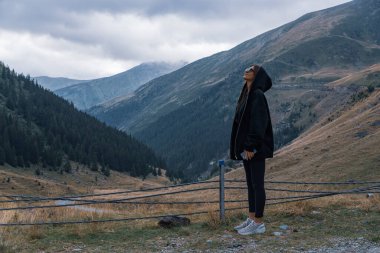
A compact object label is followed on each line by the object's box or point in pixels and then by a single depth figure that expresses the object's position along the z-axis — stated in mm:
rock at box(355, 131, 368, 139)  51644
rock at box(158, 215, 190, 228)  9883
